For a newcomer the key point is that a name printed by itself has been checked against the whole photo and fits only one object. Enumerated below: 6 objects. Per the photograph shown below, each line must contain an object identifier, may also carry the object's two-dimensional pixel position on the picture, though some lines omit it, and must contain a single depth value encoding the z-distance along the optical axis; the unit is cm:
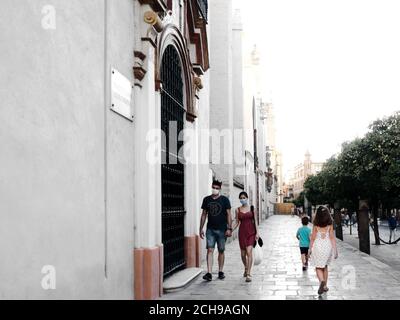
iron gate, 966
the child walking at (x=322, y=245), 840
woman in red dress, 995
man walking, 1003
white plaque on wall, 665
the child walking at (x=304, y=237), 1197
